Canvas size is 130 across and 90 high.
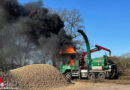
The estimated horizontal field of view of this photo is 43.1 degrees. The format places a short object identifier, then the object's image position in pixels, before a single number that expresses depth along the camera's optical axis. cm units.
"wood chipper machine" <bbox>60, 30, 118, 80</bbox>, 2170
